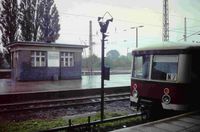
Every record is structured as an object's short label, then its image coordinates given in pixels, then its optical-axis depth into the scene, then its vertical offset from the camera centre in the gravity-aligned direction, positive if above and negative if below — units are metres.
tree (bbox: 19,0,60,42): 29.73 +6.07
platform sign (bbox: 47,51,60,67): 22.70 +0.75
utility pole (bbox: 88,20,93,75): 34.32 +3.34
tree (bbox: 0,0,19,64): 28.34 +5.26
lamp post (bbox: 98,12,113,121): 7.69 +1.04
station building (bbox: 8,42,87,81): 21.47 +0.56
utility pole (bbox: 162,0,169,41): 27.88 +5.63
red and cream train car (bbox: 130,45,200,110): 7.14 -0.33
